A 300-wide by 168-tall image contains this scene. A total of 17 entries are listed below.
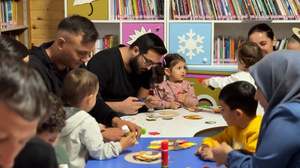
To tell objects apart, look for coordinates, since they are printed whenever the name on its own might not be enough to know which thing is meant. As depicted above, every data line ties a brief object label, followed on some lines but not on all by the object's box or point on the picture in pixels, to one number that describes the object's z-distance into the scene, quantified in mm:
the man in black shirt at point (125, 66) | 3141
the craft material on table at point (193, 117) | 3016
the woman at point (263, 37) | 4000
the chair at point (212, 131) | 2802
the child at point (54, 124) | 1593
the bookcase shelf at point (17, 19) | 4336
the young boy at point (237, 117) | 2139
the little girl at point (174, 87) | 3504
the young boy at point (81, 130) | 2053
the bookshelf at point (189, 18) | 4488
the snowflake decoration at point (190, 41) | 4504
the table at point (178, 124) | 2625
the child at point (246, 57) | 3463
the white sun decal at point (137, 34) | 4523
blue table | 2008
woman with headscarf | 1438
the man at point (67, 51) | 2422
